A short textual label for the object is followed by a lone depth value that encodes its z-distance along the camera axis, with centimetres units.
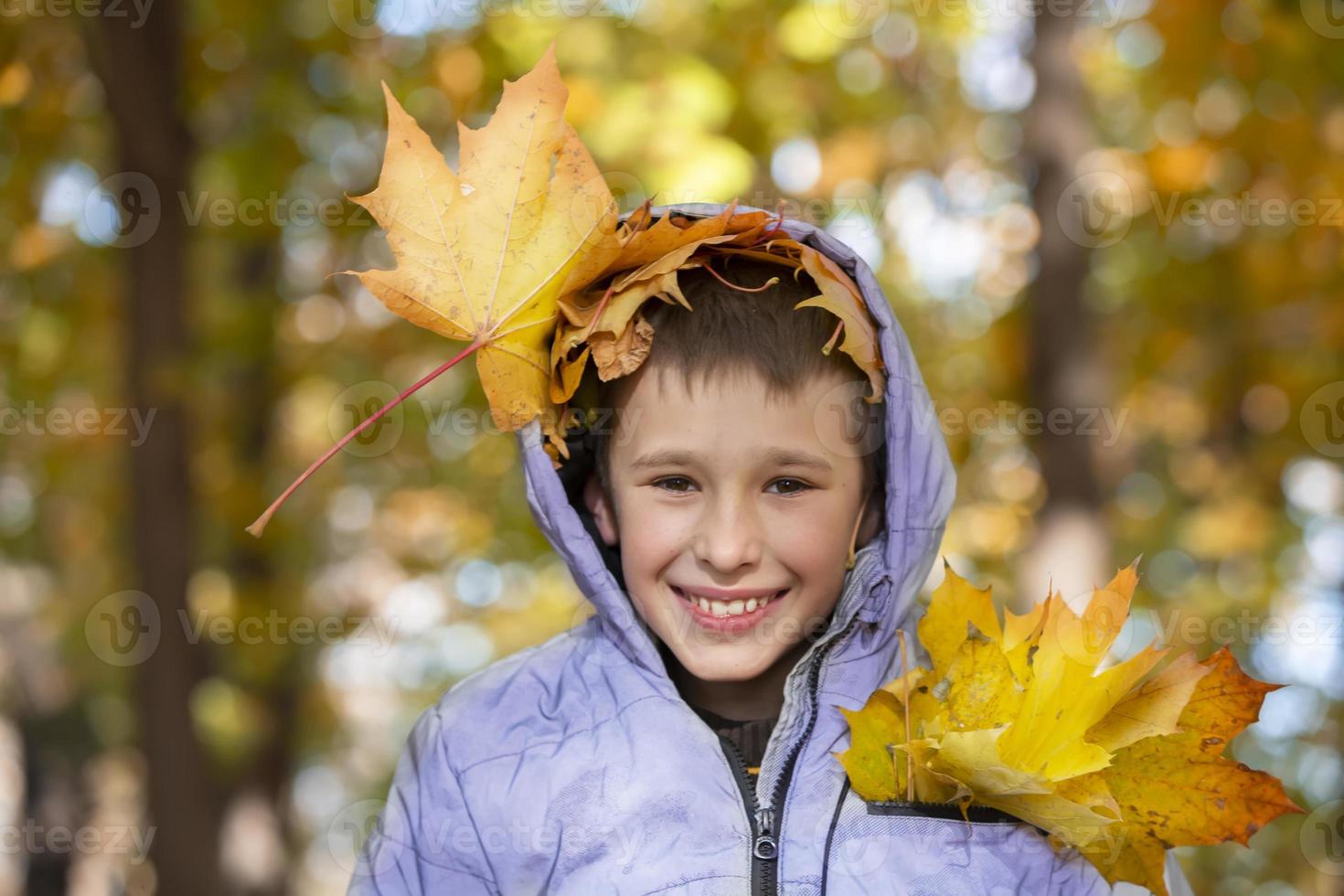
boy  194
